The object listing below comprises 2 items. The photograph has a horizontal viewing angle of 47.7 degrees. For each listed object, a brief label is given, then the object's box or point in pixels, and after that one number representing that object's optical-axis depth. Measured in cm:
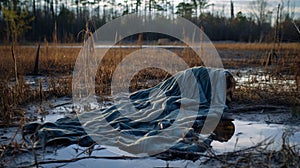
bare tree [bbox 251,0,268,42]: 2997
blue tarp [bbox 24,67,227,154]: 305
